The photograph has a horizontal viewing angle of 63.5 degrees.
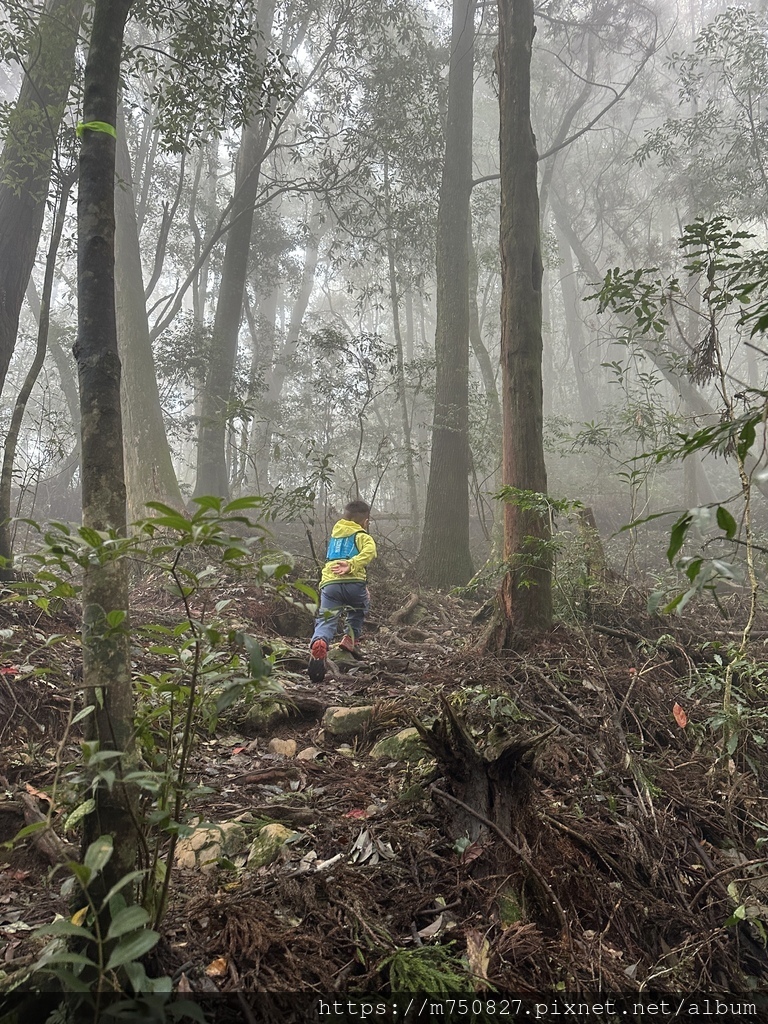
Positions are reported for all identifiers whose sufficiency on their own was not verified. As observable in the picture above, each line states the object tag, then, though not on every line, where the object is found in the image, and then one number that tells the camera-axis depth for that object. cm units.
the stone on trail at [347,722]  400
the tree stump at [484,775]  268
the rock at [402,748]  353
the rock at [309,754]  373
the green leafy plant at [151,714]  144
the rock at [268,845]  258
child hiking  588
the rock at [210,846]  258
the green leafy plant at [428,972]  193
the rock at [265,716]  412
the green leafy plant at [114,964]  138
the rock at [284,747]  384
